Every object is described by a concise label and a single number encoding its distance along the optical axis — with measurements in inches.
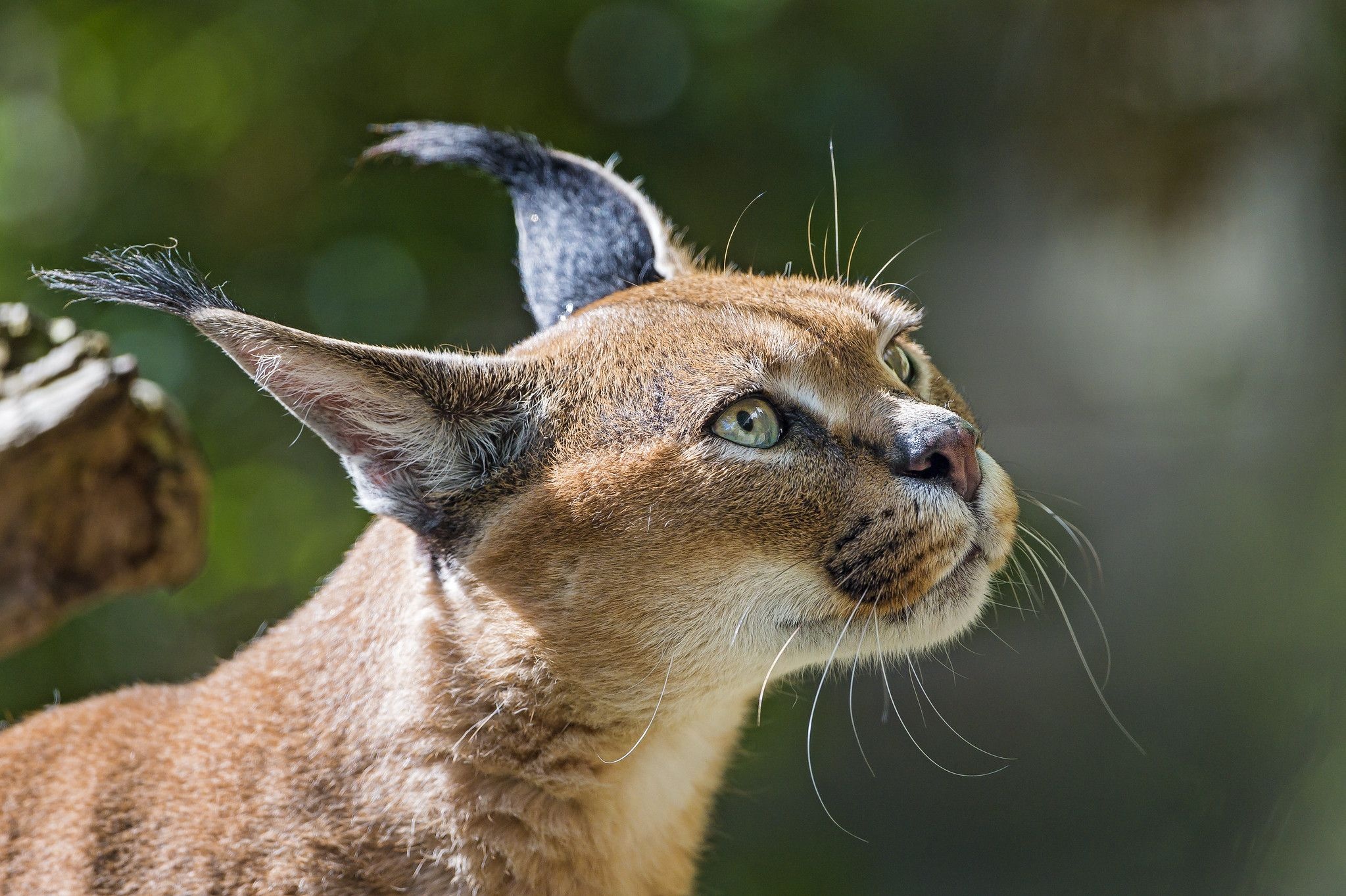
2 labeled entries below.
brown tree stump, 268.1
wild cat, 195.6
